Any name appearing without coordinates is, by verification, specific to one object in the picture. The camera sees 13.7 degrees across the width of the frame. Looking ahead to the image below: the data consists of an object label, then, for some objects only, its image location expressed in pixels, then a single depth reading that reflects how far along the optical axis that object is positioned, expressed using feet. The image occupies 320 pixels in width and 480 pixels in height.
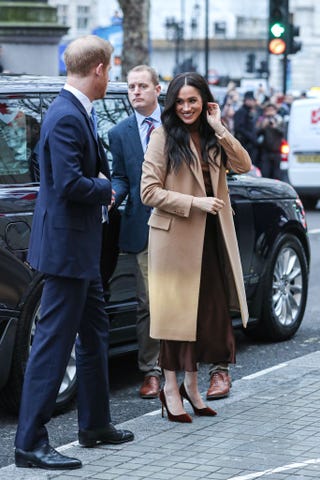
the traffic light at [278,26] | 76.54
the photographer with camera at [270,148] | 73.87
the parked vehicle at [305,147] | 68.49
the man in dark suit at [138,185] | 24.06
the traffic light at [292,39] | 77.82
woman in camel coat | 21.76
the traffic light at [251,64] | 251.05
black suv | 21.77
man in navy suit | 18.57
